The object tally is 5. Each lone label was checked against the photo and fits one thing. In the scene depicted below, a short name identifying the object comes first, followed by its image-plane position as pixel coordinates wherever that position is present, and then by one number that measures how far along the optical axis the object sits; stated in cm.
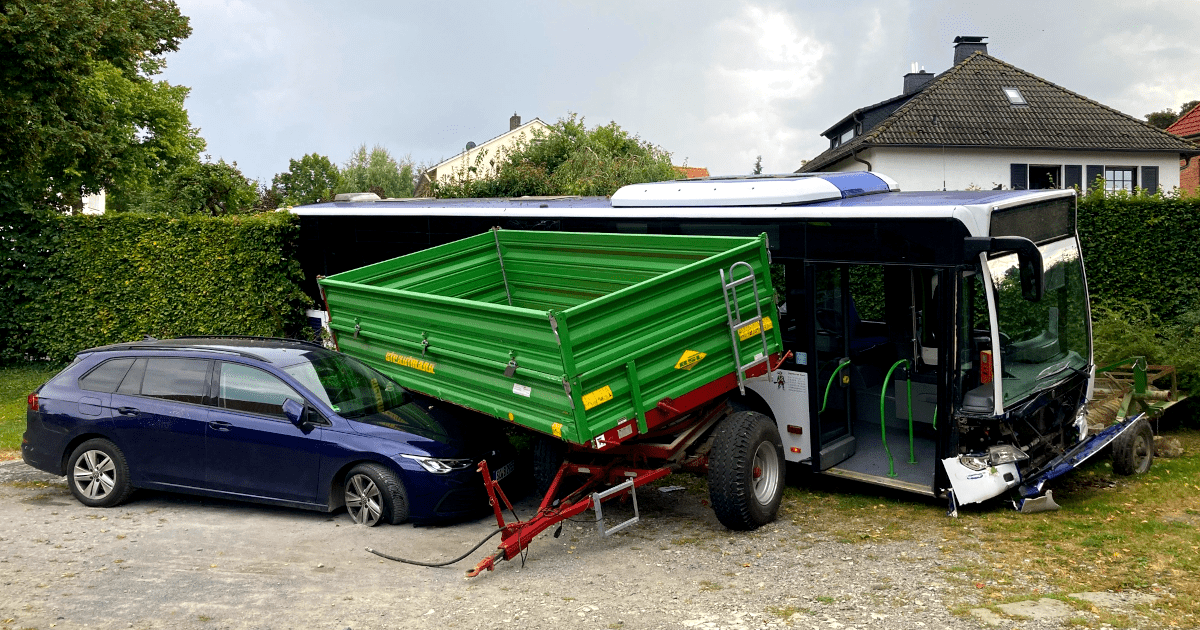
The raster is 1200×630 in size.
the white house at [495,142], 5278
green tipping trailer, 759
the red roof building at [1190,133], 3581
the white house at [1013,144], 2809
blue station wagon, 856
